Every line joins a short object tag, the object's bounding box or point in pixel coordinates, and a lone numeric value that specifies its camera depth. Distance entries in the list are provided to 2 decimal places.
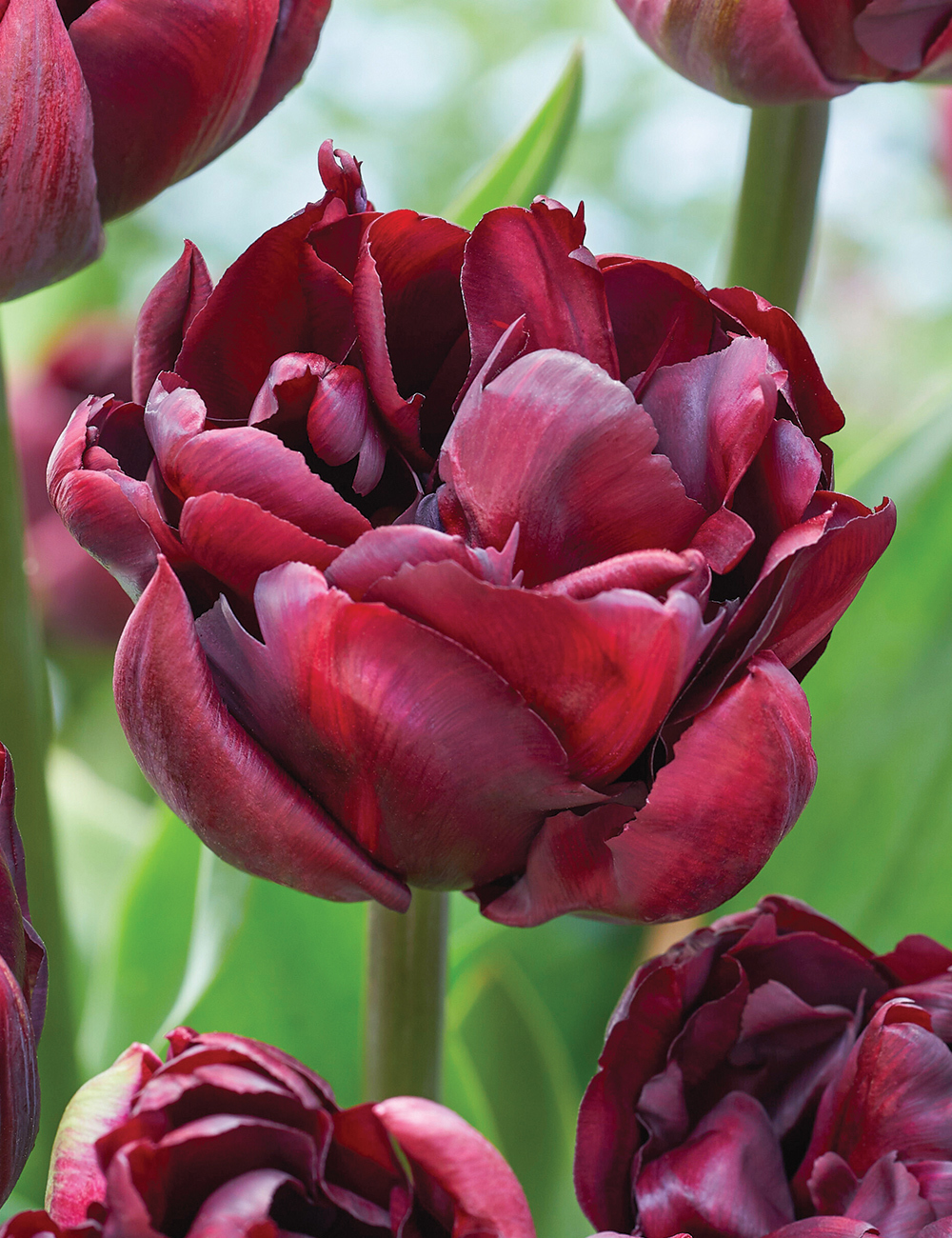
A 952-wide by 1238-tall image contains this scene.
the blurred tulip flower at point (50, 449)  0.80
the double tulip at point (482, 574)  0.49
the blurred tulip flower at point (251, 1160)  0.49
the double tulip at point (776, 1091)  0.52
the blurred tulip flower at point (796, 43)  0.54
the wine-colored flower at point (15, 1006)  0.50
